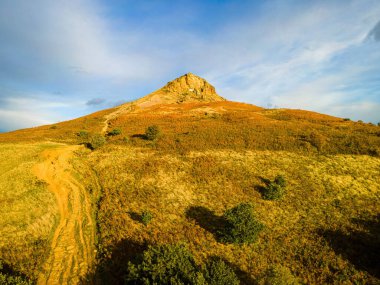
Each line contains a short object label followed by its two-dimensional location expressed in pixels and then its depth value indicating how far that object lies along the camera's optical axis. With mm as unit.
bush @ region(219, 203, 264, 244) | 18938
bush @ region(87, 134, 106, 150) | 40450
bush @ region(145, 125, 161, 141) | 42816
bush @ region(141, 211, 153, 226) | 21055
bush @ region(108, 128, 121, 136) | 49688
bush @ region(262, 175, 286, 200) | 24688
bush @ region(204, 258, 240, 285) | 13688
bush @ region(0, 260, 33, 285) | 12862
